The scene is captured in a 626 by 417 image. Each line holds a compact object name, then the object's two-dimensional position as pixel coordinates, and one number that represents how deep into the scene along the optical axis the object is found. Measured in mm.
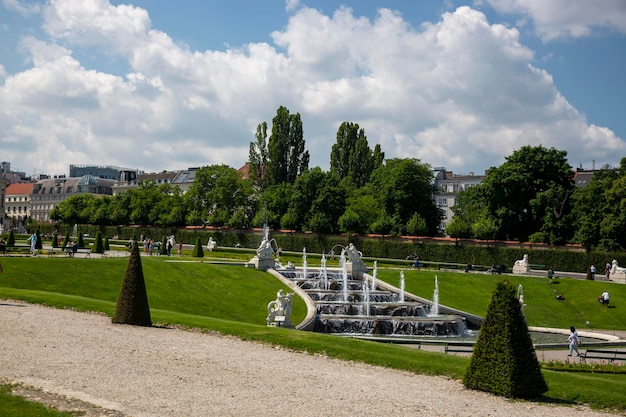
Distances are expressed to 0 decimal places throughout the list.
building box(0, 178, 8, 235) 135875
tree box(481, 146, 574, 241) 75000
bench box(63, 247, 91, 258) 48166
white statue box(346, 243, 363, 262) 54438
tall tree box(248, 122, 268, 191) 102438
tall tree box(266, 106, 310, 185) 99250
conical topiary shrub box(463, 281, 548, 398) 15680
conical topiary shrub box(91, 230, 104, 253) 56500
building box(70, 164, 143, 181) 173712
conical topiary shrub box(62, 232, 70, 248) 60406
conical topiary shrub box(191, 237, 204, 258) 59344
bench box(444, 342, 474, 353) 31172
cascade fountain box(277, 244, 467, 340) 38312
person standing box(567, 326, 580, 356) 29828
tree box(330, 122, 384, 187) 107812
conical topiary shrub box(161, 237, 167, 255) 66650
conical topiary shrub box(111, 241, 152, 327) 23297
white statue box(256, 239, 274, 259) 50469
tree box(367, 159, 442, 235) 82625
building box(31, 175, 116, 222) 176250
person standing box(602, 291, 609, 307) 48344
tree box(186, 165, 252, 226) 101375
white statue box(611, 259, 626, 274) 56812
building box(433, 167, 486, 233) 131750
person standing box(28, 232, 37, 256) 45469
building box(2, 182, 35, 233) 188625
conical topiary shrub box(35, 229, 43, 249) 56544
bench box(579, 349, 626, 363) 27073
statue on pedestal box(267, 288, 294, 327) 28953
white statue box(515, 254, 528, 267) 61594
